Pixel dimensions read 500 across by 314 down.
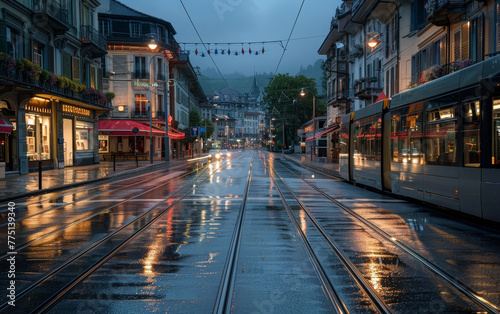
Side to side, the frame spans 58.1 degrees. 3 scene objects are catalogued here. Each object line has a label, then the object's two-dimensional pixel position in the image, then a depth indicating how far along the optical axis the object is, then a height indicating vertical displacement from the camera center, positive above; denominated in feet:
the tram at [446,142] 29.22 +0.20
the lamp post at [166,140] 133.90 +2.27
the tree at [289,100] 283.18 +29.55
